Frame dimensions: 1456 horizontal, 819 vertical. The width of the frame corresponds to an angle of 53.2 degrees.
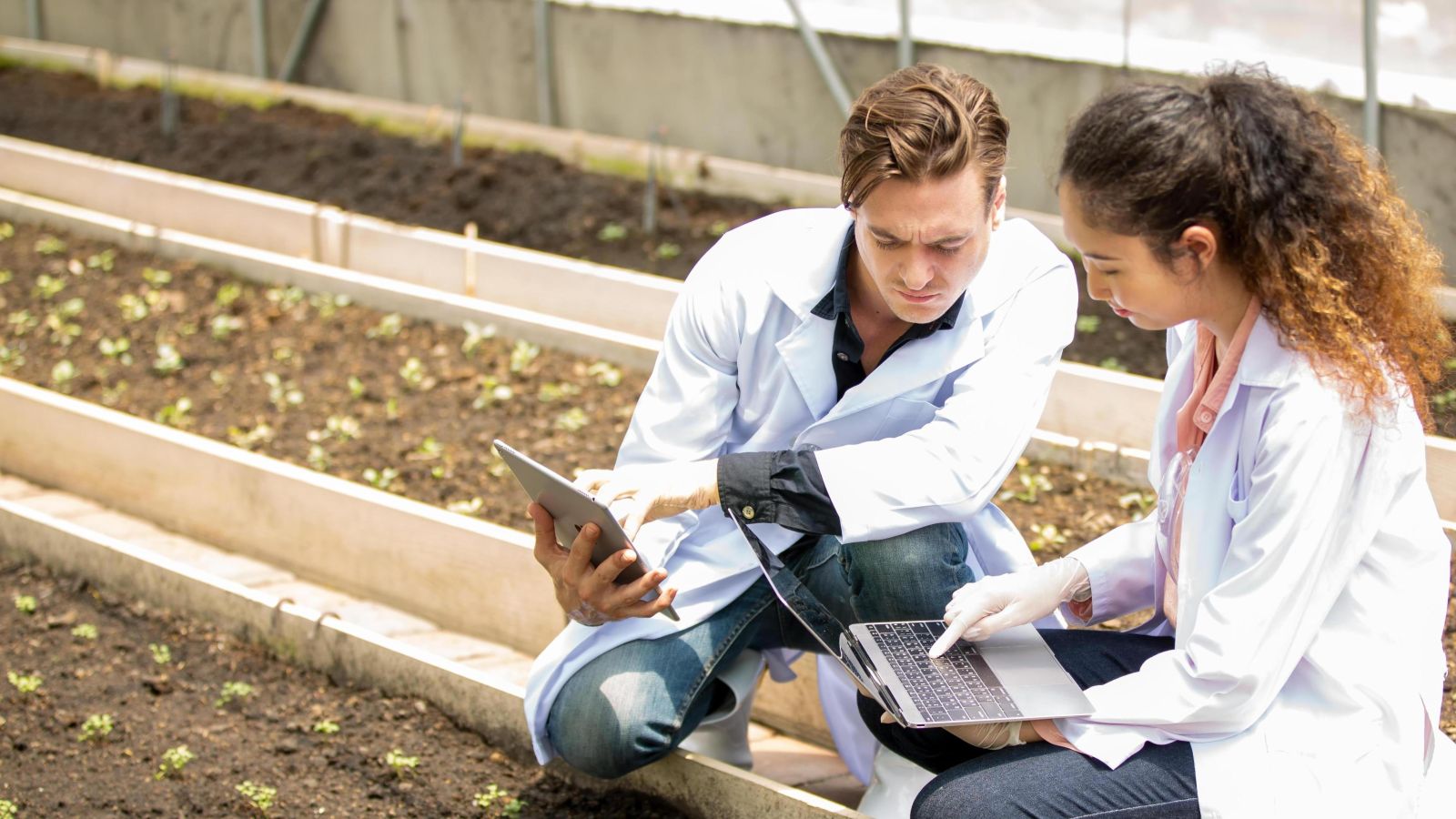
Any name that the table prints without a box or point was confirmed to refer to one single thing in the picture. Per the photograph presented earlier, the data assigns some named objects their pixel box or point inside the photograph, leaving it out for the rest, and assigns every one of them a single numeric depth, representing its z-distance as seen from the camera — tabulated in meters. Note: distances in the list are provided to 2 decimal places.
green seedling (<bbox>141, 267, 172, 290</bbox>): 5.45
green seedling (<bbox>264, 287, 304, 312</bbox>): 5.21
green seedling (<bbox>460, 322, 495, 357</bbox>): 4.77
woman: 1.91
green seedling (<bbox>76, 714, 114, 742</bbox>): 3.02
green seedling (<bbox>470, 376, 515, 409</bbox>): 4.45
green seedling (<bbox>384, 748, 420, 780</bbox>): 2.91
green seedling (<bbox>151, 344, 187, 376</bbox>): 4.80
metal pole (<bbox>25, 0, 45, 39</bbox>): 9.82
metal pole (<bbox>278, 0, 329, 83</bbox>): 8.34
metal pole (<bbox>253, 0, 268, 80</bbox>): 8.62
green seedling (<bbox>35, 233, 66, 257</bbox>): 5.78
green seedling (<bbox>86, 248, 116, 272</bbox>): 5.63
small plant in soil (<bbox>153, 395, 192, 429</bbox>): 4.44
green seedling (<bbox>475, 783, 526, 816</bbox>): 2.81
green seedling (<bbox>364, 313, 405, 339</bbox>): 4.95
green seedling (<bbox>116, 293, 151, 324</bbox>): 5.19
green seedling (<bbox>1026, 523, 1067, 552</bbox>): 3.37
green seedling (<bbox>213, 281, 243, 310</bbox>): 5.26
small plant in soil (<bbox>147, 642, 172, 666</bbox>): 3.31
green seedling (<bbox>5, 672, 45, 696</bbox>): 3.17
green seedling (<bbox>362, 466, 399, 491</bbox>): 4.00
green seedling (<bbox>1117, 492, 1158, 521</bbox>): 3.54
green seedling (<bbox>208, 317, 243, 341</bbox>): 5.04
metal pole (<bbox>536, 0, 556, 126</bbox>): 7.43
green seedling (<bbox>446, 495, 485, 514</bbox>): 3.81
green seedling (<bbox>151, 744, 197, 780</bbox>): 2.88
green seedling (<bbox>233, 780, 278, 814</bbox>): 2.77
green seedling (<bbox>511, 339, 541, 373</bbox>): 4.63
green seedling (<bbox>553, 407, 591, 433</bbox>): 4.25
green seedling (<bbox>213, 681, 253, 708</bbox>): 3.18
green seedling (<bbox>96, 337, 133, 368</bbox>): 4.92
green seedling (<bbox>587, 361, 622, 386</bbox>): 4.50
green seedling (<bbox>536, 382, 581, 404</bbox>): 4.43
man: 2.35
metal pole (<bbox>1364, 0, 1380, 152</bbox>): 5.05
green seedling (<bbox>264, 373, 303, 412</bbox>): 4.55
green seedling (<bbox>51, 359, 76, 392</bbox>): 4.72
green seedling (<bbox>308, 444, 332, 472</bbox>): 4.11
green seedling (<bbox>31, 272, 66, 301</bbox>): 5.42
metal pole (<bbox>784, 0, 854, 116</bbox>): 6.54
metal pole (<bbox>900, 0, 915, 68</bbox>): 6.32
